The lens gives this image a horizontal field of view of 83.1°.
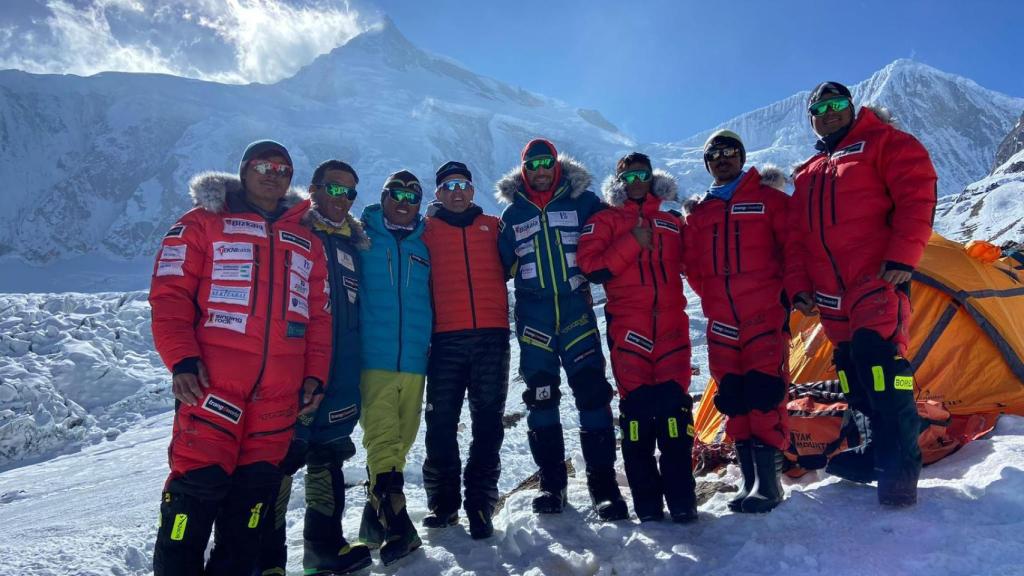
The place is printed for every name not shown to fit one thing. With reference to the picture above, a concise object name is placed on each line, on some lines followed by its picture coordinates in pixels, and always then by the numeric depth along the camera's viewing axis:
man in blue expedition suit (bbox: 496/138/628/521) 3.91
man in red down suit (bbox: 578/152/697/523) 3.55
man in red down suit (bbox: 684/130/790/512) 3.46
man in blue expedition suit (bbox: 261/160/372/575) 3.54
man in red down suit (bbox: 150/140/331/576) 2.97
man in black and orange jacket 4.08
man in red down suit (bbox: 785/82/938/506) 3.04
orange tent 4.57
